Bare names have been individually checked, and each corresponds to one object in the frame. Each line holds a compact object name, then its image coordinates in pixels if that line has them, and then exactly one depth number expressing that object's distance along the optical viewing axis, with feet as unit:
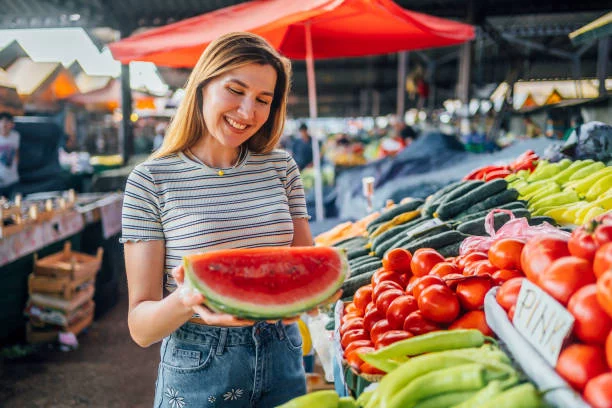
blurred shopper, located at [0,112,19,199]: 25.49
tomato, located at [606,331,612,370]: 3.35
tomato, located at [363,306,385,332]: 6.57
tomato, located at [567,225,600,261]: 3.88
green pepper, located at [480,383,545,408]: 3.28
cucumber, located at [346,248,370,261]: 11.42
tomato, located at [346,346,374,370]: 5.55
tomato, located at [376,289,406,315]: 6.58
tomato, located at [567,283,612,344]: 3.53
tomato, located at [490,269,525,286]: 5.84
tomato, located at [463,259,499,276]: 6.23
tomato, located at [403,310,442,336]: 5.64
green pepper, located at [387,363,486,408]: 3.74
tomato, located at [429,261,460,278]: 6.72
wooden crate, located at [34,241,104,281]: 16.92
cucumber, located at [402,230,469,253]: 9.23
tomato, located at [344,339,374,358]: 6.07
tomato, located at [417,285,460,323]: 5.59
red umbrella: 12.33
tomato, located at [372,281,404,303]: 7.02
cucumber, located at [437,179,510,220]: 10.91
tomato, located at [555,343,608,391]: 3.40
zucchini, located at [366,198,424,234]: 12.57
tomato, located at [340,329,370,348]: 6.43
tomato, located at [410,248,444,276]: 7.18
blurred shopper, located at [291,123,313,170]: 40.91
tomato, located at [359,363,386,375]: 5.29
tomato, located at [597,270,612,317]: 3.35
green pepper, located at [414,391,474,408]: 3.81
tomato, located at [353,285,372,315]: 7.53
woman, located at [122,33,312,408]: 5.43
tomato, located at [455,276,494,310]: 5.59
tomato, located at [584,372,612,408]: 3.12
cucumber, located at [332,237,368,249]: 12.37
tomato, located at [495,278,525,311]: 4.60
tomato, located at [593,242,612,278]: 3.48
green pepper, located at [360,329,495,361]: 4.53
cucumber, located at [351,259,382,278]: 9.89
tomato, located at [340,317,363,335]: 6.82
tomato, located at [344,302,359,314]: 7.73
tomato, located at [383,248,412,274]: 7.91
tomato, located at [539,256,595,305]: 3.84
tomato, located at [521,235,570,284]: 4.24
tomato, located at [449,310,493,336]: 5.34
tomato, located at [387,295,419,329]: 6.05
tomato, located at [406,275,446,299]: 6.10
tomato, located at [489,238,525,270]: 5.93
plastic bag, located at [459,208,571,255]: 7.23
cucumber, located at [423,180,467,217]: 11.68
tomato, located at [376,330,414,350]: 5.56
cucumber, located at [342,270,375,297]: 9.51
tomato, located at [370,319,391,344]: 6.07
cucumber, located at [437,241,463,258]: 9.12
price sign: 3.59
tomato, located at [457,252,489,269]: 6.97
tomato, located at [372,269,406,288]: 7.68
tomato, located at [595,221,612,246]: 3.73
